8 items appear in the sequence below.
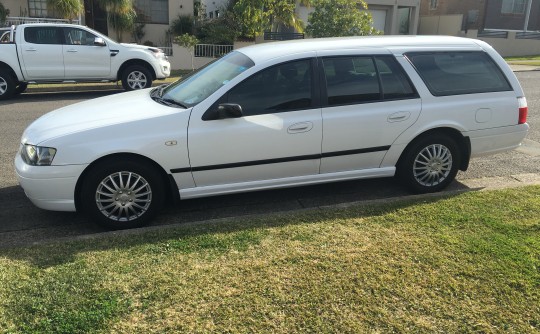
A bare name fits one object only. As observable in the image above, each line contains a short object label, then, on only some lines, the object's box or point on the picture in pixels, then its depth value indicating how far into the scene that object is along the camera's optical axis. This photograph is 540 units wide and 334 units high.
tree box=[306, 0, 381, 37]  16.03
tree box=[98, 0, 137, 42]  19.36
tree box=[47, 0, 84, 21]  16.98
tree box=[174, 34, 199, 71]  18.72
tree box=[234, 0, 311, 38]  19.19
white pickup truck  11.73
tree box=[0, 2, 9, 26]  17.58
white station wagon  4.14
